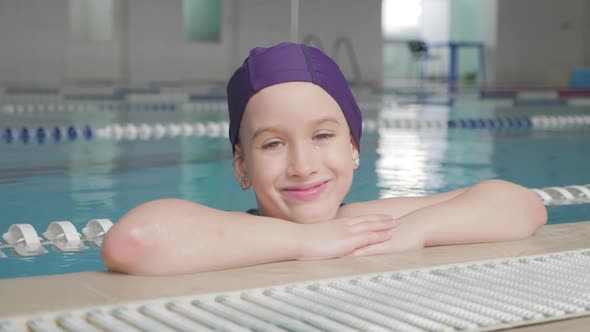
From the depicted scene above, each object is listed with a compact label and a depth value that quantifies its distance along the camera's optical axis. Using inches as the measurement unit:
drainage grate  45.6
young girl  53.3
